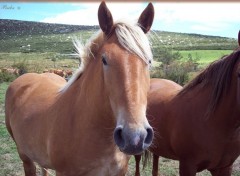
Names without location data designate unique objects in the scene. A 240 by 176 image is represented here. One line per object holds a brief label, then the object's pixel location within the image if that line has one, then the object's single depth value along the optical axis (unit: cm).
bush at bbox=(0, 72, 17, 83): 2244
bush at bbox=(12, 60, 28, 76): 2734
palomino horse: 196
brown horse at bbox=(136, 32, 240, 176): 322
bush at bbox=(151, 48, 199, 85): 1738
